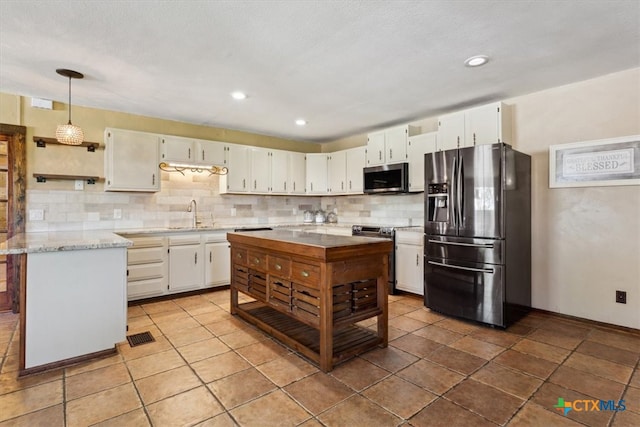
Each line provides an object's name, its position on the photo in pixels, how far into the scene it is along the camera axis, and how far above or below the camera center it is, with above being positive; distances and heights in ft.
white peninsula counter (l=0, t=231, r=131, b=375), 7.59 -2.06
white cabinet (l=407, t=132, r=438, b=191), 13.93 +2.69
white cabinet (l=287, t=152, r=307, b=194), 18.44 +2.42
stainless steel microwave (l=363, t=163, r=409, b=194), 14.71 +1.69
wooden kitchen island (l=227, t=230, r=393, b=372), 7.75 -1.96
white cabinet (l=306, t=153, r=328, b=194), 18.86 +2.41
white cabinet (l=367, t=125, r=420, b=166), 14.92 +3.34
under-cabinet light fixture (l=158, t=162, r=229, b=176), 14.61 +2.23
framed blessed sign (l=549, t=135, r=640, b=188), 9.70 +1.61
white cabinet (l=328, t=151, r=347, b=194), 17.94 +2.39
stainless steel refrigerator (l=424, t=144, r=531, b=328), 10.11 -0.61
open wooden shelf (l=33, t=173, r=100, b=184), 12.17 +1.47
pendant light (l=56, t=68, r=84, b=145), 10.13 +2.58
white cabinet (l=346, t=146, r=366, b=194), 17.02 +2.46
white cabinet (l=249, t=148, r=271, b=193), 17.04 +2.35
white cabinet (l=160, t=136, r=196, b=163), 14.38 +2.95
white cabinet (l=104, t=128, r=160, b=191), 13.23 +2.26
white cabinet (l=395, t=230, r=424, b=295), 13.47 -2.00
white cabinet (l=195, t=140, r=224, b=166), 15.28 +2.98
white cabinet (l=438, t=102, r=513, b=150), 11.70 +3.31
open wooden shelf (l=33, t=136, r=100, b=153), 12.10 +2.81
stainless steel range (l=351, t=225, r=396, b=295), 14.38 -0.94
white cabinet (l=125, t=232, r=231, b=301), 12.94 -2.04
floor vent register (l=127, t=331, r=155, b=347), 9.24 -3.61
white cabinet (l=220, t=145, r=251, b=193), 16.15 +2.37
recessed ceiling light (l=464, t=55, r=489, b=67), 8.93 +4.30
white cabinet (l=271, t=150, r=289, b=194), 17.80 +2.42
